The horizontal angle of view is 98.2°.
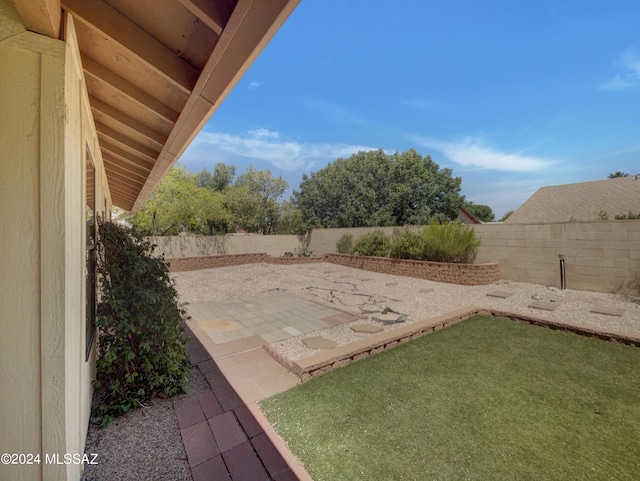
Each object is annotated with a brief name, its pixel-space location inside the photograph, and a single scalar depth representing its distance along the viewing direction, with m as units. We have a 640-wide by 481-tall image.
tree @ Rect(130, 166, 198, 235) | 13.92
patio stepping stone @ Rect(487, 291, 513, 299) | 6.29
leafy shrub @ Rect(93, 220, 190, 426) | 2.50
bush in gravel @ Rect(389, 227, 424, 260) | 9.38
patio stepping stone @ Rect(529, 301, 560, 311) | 5.31
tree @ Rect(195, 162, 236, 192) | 26.80
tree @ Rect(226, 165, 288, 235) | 17.52
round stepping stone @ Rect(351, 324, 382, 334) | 4.38
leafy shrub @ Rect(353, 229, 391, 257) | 11.03
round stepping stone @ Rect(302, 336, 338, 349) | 3.82
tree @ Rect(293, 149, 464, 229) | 19.97
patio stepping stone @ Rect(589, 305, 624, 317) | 4.87
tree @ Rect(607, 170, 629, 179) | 28.97
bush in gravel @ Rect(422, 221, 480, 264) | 8.41
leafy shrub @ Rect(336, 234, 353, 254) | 13.16
